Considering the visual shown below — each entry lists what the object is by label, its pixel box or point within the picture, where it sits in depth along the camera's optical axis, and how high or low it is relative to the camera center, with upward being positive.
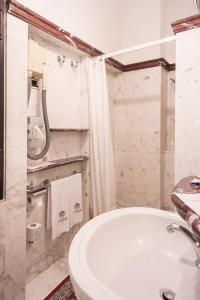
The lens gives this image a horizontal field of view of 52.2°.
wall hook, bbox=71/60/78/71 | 1.76 +0.74
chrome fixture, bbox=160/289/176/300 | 0.85 -0.61
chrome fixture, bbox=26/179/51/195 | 1.44 -0.28
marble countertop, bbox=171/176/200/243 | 0.64 -0.22
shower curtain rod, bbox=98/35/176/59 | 1.40 +0.77
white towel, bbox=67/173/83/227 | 1.73 -0.41
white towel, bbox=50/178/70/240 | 1.57 -0.45
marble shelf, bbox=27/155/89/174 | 1.40 -0.10
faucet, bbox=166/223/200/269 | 0.87 -0.36
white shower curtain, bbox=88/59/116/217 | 1.74 +0.07
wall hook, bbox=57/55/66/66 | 1.64 +0.74
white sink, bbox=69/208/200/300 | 0.77 -0.52
